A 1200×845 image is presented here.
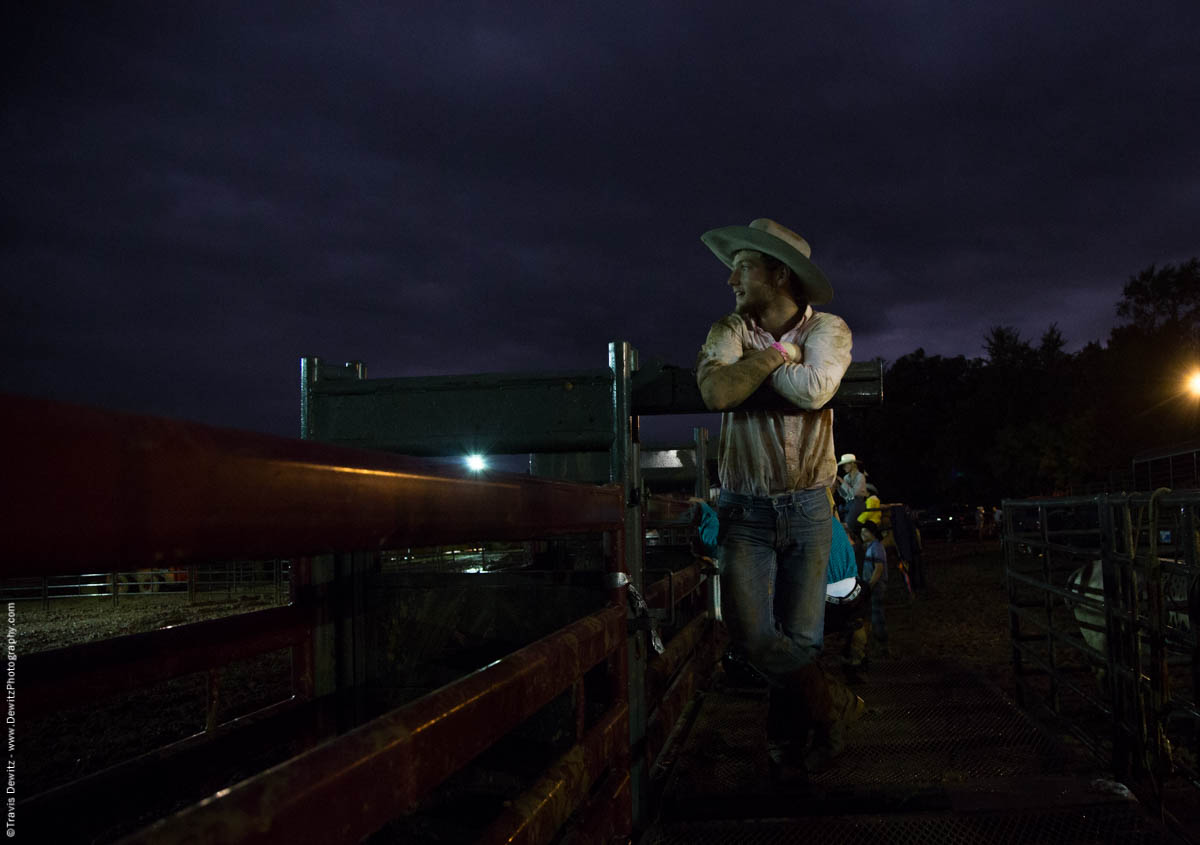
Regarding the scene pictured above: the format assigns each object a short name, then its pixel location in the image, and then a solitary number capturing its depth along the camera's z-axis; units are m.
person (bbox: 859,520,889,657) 7.20
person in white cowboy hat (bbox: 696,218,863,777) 3.12
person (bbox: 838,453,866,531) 7.51
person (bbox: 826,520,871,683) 5.38
